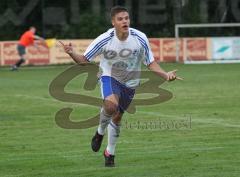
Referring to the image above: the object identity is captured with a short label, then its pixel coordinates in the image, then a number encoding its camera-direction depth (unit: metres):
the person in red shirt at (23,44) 36.69
